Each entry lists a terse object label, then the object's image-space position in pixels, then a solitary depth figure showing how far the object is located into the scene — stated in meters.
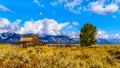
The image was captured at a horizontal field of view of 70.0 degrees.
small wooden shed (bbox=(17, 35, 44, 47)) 41.96
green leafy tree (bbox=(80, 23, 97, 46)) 38.97
